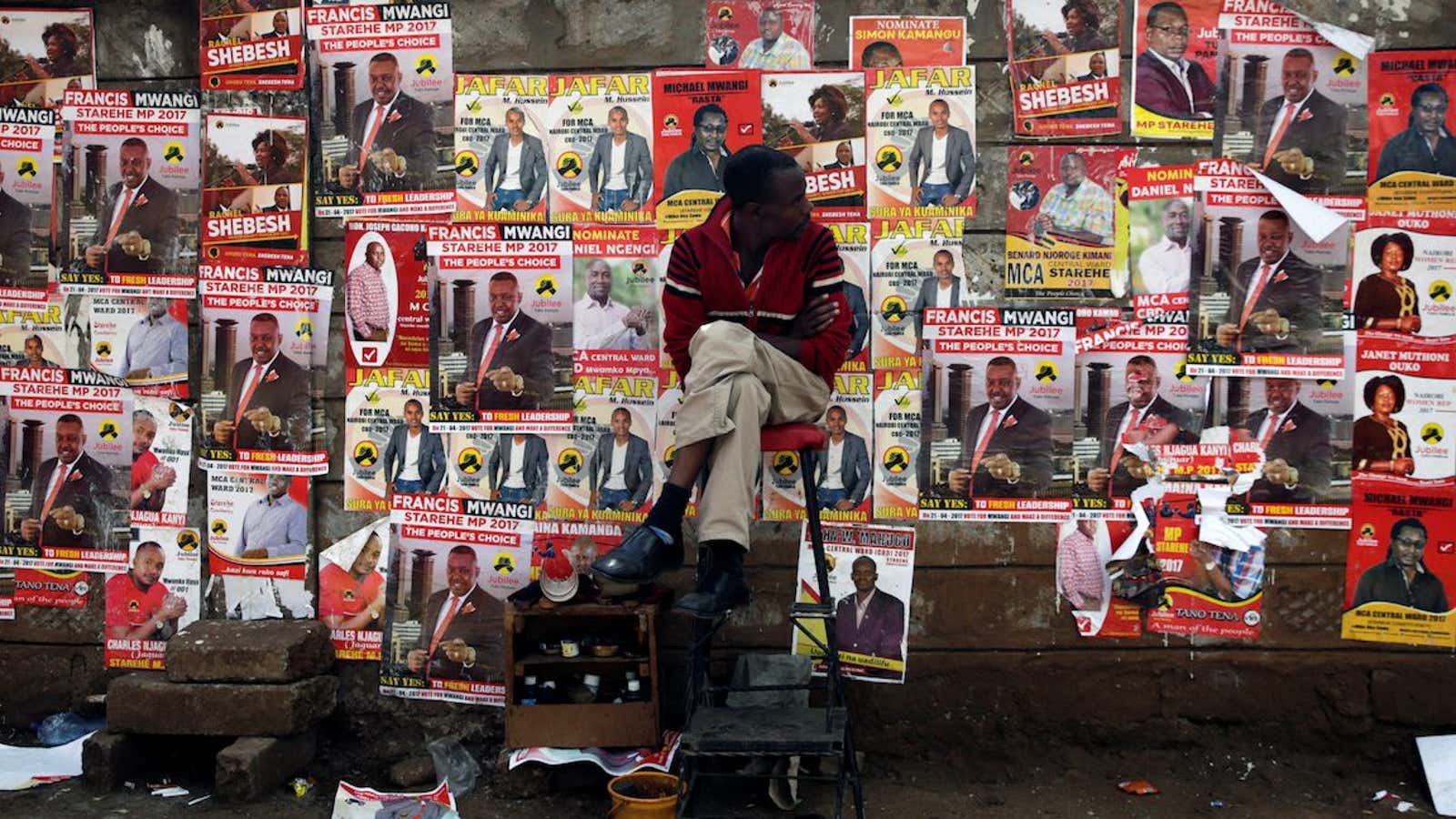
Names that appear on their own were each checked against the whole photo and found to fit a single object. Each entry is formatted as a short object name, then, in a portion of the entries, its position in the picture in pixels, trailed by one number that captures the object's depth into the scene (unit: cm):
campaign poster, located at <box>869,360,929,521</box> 452
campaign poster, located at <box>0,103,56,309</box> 480
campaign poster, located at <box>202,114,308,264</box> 470
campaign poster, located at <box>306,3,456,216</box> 462
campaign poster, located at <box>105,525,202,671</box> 486
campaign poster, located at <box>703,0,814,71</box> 446
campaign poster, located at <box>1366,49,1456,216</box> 432
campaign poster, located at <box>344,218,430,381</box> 468
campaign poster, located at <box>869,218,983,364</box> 448
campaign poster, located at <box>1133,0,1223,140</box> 437
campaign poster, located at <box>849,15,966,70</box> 444
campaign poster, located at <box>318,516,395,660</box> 477
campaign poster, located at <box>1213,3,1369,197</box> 435
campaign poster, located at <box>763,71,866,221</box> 447
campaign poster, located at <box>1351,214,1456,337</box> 434
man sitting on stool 377
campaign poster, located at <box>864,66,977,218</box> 445
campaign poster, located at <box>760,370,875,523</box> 454
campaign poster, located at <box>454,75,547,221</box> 461
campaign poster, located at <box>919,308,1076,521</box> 448
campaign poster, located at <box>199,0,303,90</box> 466
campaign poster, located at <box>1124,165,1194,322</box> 442
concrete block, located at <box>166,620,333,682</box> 446
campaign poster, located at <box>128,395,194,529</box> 483
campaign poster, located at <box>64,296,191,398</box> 479
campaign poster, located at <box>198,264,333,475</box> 473
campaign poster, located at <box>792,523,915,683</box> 457
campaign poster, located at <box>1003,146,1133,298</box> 443
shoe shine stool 375
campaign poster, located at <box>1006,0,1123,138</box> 439
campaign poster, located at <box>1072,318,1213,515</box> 445
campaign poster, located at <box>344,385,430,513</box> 472
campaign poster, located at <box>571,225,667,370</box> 458
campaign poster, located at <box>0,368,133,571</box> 488
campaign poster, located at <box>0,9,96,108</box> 476
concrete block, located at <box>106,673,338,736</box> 445
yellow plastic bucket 409
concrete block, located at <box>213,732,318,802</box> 434
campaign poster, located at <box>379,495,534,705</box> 471
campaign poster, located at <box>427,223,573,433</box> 463
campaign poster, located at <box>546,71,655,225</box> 457
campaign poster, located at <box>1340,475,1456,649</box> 441
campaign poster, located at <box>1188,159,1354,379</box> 439
